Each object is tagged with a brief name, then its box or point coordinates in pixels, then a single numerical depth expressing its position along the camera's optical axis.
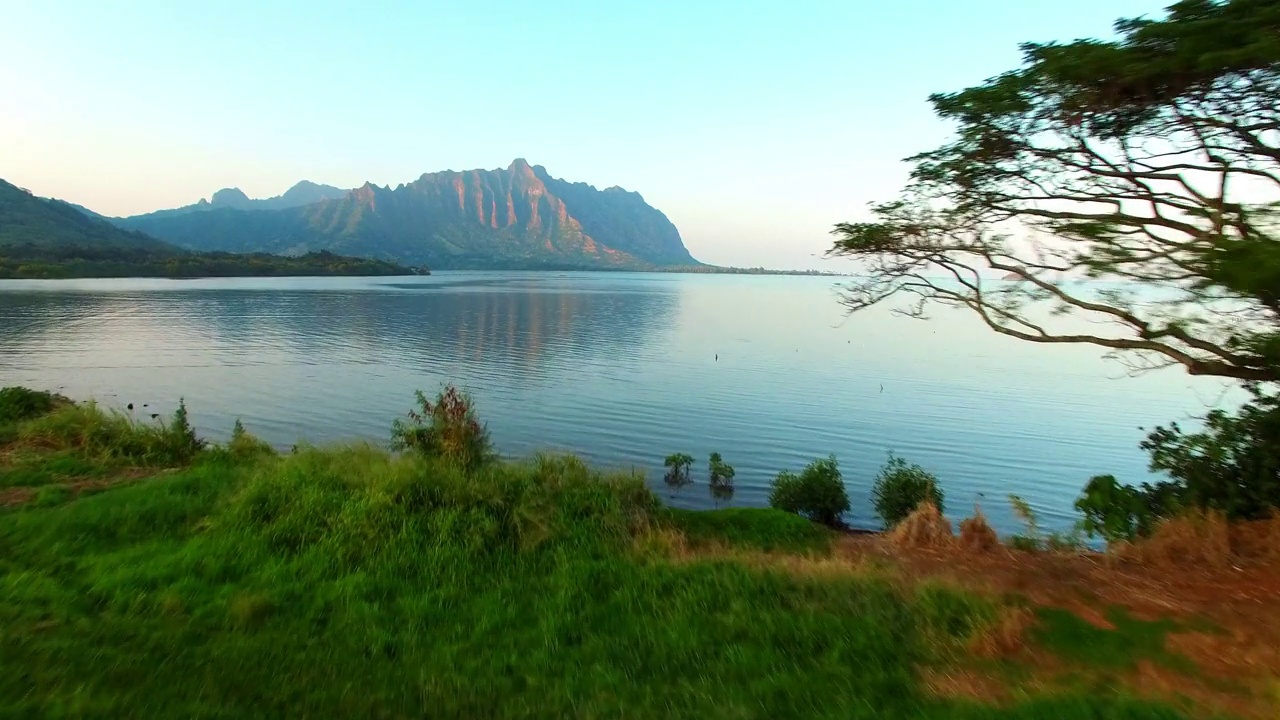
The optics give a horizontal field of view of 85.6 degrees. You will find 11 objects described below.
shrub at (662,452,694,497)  19.78
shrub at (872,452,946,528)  16.64
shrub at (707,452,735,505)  19.52
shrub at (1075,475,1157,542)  10.68
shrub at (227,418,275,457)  14.14
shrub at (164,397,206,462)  14.23
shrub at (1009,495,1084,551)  10.48
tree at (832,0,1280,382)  7.21
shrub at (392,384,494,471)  11.32
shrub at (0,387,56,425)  15.88
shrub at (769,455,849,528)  17.09
